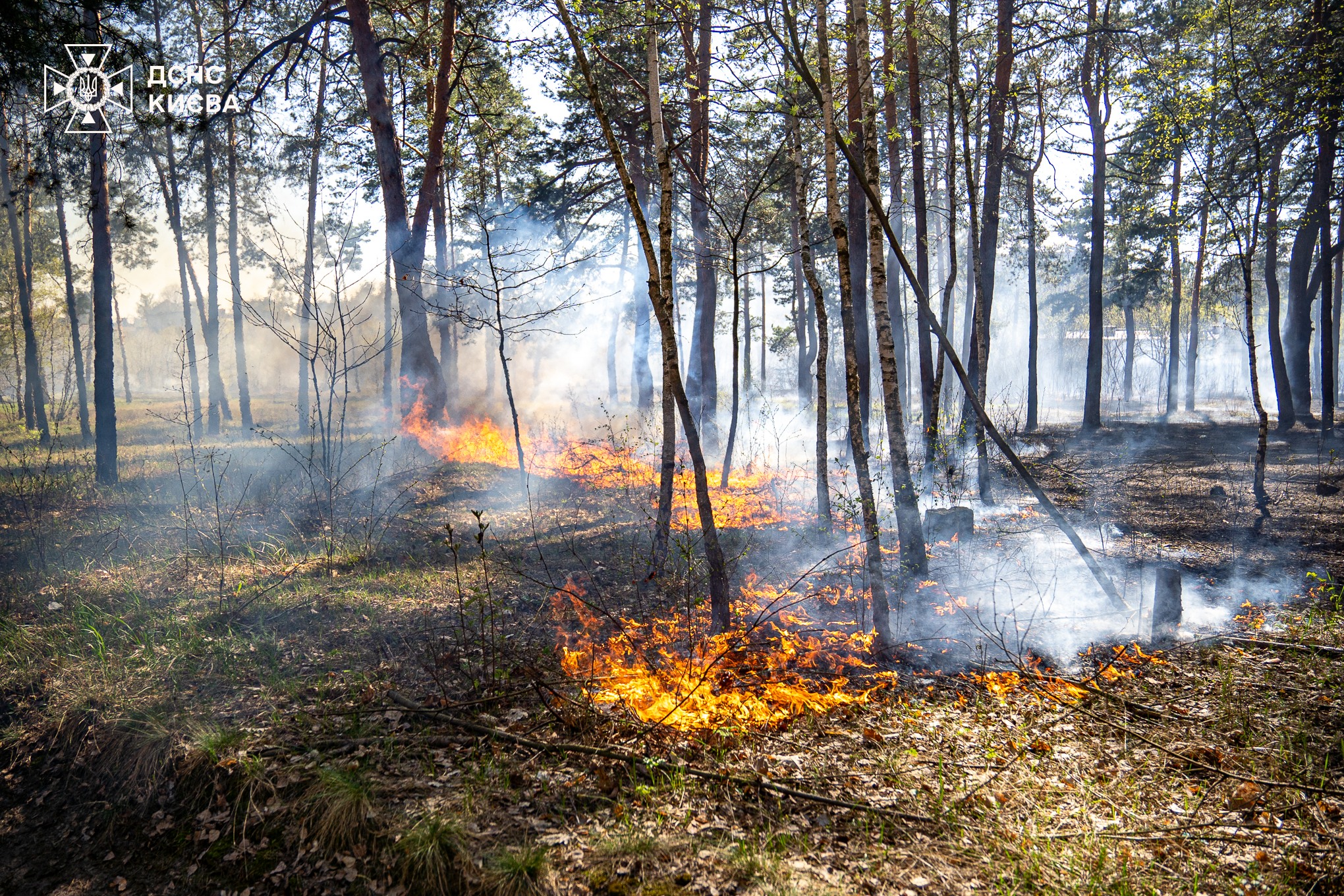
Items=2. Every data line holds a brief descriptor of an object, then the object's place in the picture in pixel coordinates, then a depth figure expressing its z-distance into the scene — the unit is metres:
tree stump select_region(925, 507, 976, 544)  9.56
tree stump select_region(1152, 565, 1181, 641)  6.14
